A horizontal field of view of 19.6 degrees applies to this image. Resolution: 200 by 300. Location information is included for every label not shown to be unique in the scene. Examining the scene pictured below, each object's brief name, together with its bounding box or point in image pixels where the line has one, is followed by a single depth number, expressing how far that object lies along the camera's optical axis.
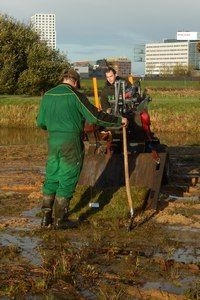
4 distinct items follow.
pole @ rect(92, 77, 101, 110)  10.33
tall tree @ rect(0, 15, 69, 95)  38.38
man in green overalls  7.26
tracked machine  8.62
